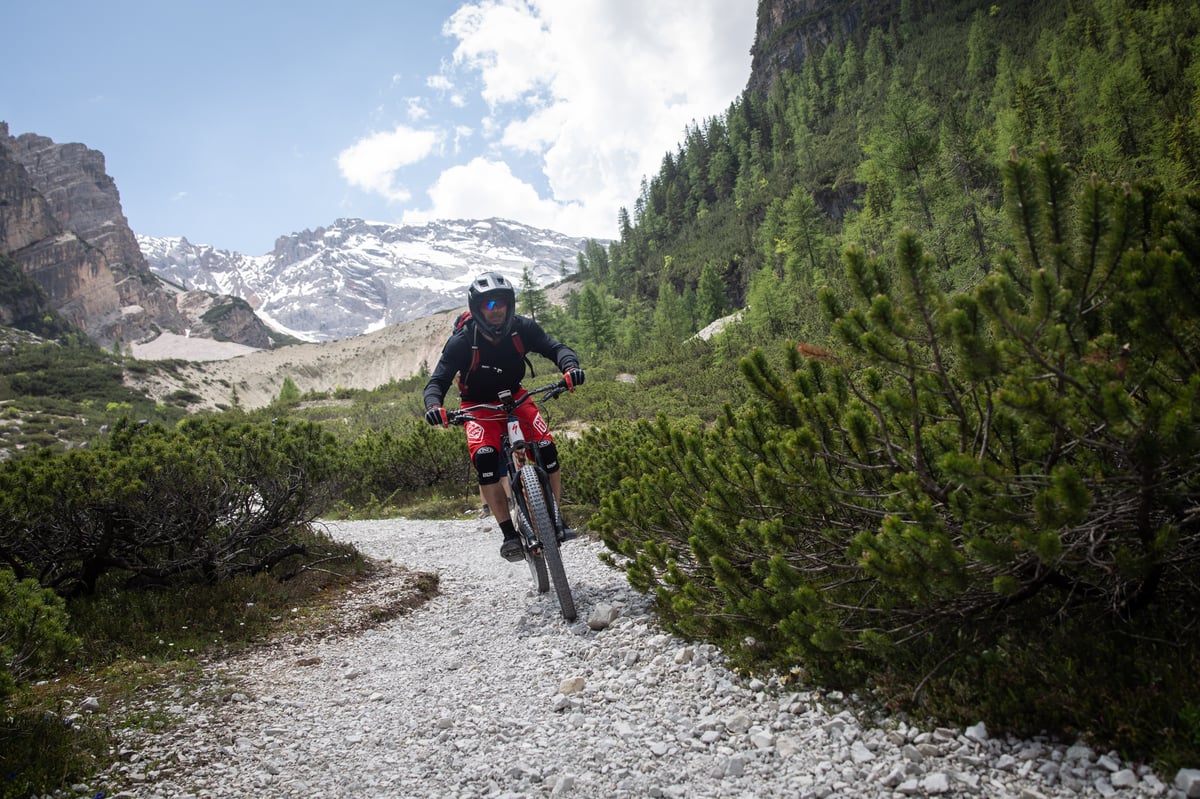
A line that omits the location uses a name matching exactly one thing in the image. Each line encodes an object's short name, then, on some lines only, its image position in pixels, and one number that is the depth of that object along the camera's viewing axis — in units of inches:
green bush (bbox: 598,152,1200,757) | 87.3
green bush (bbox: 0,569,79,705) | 124.3
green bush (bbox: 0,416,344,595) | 205.8
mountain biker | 213.0
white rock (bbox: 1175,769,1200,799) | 75.2
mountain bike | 198.4
